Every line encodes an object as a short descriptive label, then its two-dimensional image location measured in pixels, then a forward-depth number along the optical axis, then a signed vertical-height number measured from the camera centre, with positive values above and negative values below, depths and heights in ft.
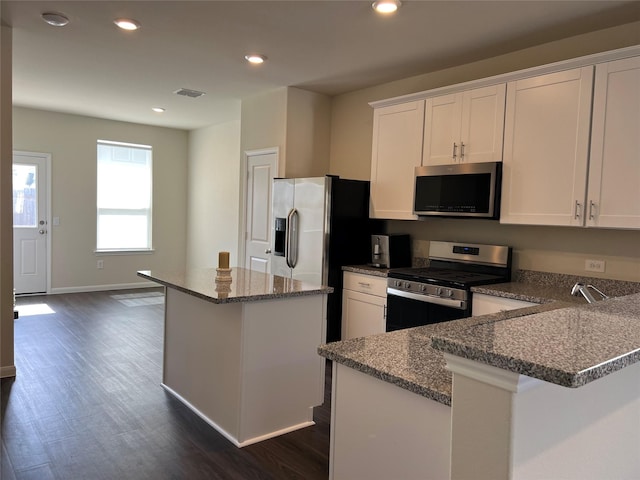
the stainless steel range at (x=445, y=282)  10.82 -1.51
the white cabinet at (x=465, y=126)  11.15 +2.31
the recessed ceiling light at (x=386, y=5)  9.29 +4.20
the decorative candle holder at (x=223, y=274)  9.89 -1.32
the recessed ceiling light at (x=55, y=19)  10.60 +4.26
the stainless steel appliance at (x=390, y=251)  13.87 -0.99
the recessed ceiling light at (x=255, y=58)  12.82 +4.24
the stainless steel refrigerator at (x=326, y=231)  13.75 -0.46
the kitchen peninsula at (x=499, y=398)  3.11 -1.50
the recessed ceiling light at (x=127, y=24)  10.73 +4.24
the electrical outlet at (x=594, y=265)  10.37 -0.91
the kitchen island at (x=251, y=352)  8.77 -2.73
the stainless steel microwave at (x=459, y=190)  11.10 +0.73
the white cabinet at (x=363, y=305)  12.85 -2.48
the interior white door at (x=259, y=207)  17.06 +0.21
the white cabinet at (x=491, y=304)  9.84 -1.76
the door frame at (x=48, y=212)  22.27 -0.29
